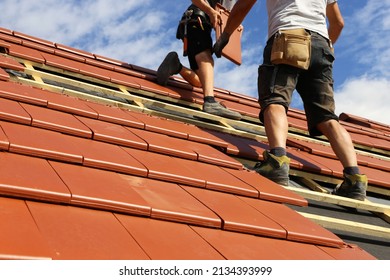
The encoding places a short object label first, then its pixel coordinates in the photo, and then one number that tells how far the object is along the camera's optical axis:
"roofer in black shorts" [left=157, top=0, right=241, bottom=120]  3.90
